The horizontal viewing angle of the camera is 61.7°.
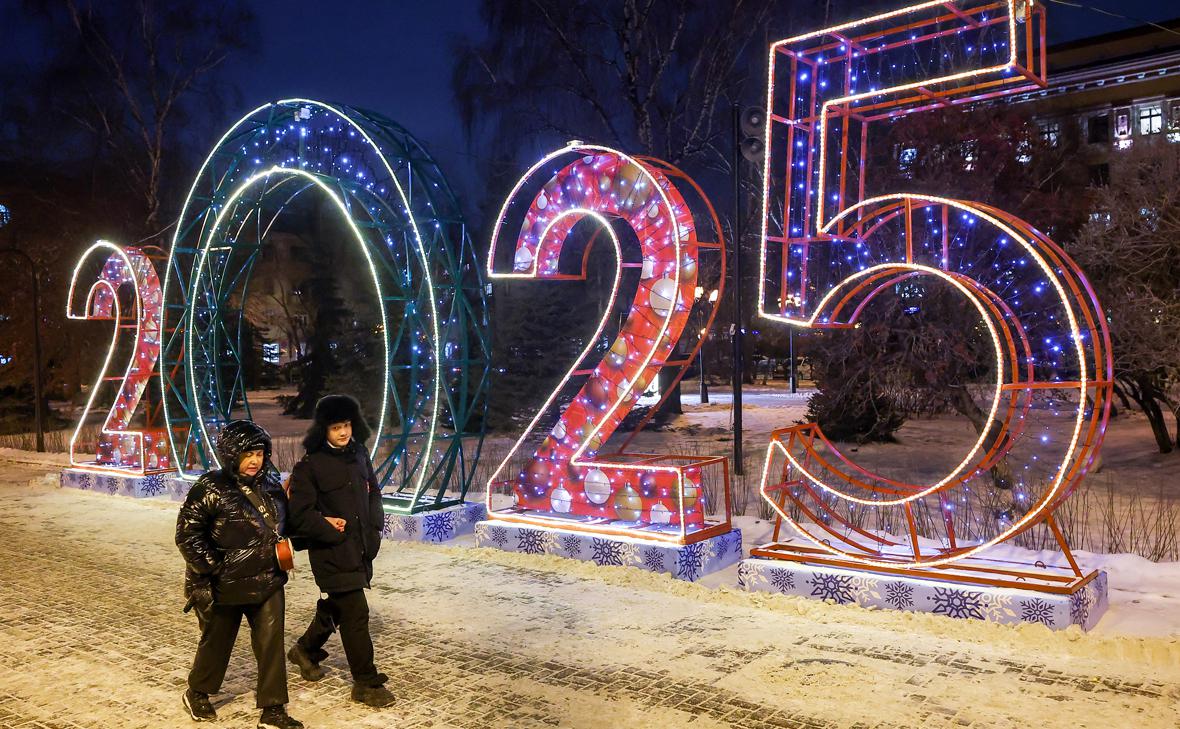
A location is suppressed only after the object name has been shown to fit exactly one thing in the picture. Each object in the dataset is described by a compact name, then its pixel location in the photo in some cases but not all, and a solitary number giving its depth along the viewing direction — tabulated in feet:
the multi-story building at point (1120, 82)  127.54
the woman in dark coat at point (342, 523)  18.11
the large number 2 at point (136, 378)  46.14
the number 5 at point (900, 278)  20.71
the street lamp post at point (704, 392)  92.22
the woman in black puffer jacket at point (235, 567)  16.84
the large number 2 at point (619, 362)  27.81
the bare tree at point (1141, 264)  43.86
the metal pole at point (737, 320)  44.19
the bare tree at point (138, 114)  75.10
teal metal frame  34.19
